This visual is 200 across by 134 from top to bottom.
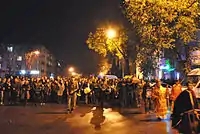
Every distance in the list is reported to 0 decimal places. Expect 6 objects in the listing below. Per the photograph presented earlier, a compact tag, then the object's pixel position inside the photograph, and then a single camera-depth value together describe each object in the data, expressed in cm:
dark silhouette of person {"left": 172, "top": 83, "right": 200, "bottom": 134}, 576
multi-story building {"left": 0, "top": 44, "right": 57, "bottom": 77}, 6892
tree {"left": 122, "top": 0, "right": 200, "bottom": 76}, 1405
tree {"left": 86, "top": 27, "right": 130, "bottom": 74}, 2213
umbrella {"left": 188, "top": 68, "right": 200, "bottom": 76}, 1329
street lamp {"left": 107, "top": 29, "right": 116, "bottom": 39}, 2068
